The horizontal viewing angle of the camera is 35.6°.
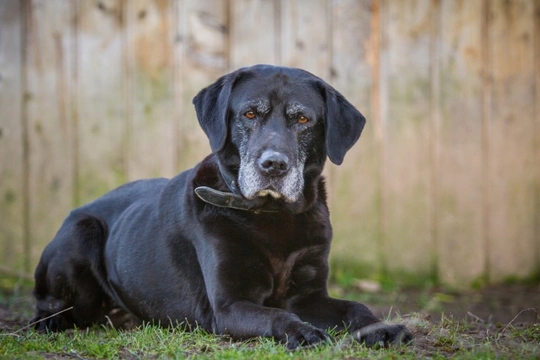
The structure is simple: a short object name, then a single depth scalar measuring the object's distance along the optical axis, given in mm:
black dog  3777
